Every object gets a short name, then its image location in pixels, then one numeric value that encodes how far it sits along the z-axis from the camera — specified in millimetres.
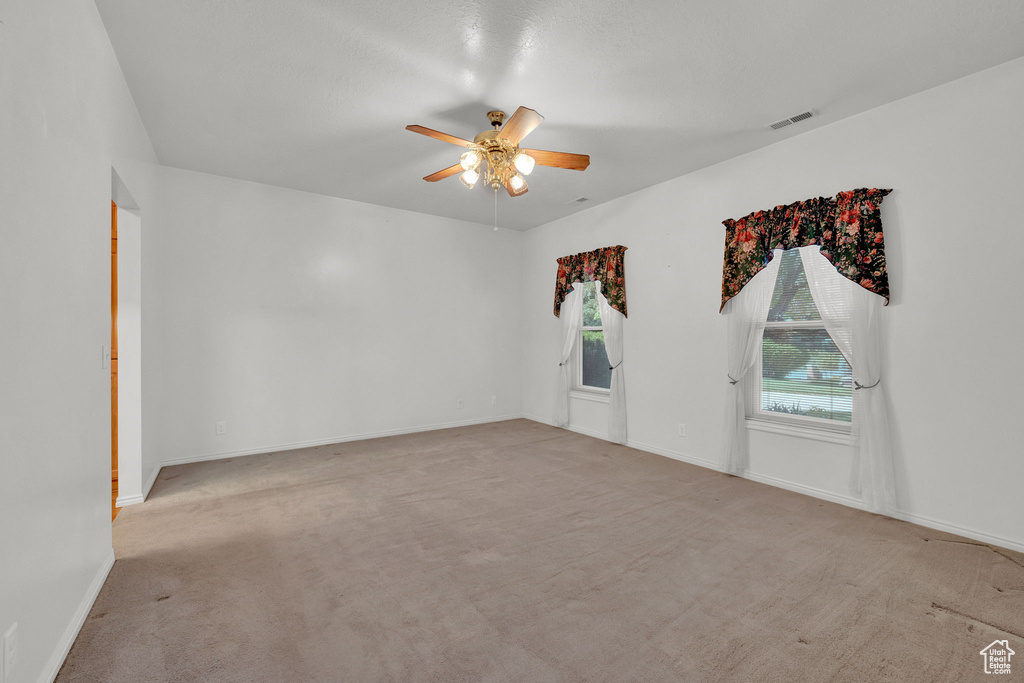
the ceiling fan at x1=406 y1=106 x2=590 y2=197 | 2689
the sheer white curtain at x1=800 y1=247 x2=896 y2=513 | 2965
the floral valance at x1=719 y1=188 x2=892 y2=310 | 3027
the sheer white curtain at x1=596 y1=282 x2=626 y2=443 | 4941
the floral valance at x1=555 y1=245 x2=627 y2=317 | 4971
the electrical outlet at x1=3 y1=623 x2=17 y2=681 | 1249
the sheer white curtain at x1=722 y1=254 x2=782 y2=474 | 3736
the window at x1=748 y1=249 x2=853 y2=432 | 3342
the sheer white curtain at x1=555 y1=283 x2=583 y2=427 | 5676
